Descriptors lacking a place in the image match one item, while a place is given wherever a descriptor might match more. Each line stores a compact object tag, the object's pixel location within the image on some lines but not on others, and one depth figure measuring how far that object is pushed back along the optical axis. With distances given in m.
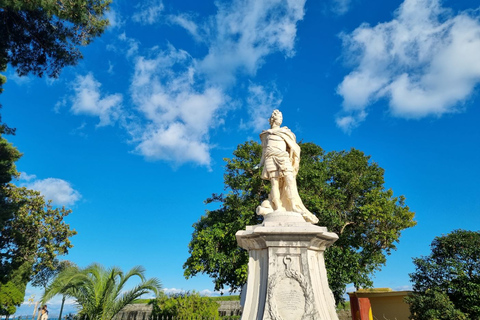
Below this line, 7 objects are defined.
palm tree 8.82
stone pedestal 4.95
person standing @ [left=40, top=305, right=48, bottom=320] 12.96
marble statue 6.10
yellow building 13.67
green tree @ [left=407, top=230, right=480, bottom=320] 9.38
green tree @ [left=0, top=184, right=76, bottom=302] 18.22
